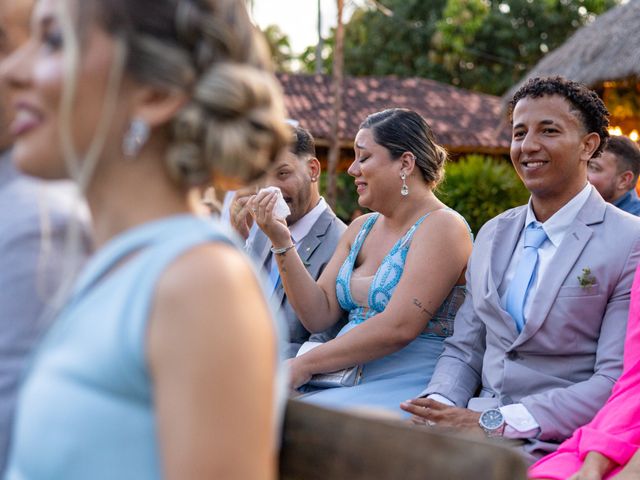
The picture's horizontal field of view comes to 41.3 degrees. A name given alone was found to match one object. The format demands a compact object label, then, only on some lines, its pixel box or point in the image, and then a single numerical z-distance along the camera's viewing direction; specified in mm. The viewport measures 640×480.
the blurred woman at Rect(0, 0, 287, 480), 1031
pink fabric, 2725
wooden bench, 1205
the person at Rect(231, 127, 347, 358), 4488
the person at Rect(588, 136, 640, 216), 5492
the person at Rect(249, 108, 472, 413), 3680
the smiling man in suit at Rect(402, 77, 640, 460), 3057
